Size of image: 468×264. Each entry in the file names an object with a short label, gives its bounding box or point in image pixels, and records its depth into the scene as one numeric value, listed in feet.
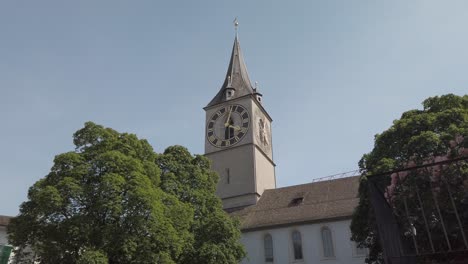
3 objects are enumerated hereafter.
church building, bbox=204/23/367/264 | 94.32
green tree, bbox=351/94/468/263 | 59.06
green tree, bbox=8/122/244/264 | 56.49
